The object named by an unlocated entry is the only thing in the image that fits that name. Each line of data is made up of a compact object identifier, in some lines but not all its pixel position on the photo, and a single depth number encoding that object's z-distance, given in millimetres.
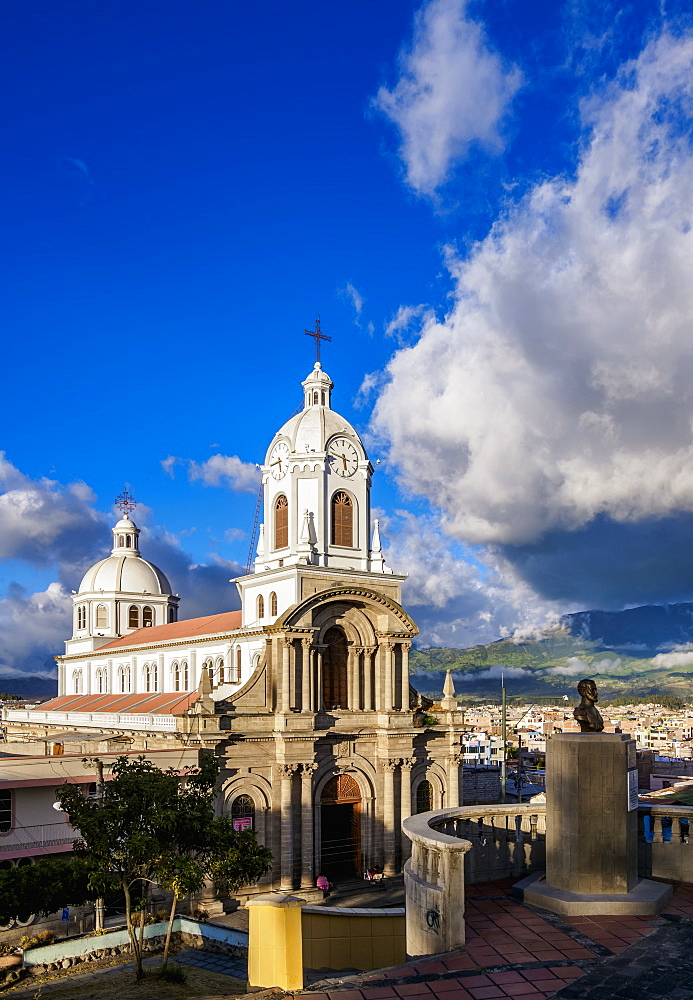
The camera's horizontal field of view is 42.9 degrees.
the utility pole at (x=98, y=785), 27812
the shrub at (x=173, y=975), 20859
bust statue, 13477
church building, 37125
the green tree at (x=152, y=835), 21391
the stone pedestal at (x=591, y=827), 12469
